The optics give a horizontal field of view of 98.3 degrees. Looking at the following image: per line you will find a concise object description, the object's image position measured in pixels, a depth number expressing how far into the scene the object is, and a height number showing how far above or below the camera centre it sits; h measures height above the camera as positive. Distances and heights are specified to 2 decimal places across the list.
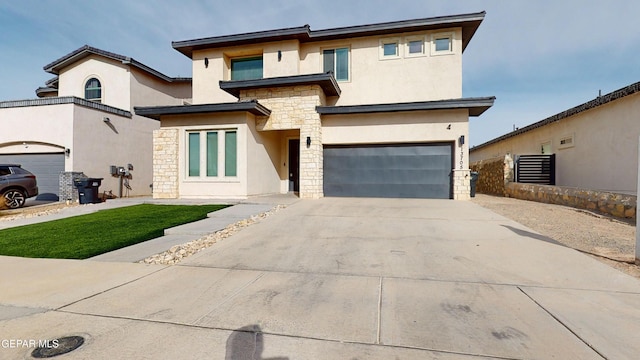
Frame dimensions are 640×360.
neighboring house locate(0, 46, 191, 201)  12.97 +2.92
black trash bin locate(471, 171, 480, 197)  12.55 -0.06
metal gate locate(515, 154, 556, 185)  14.41 +0.55
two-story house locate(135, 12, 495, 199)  11.42 +2.58
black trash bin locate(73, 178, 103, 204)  11.62 -0.45
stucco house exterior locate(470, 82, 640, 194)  9.72 +1.65
